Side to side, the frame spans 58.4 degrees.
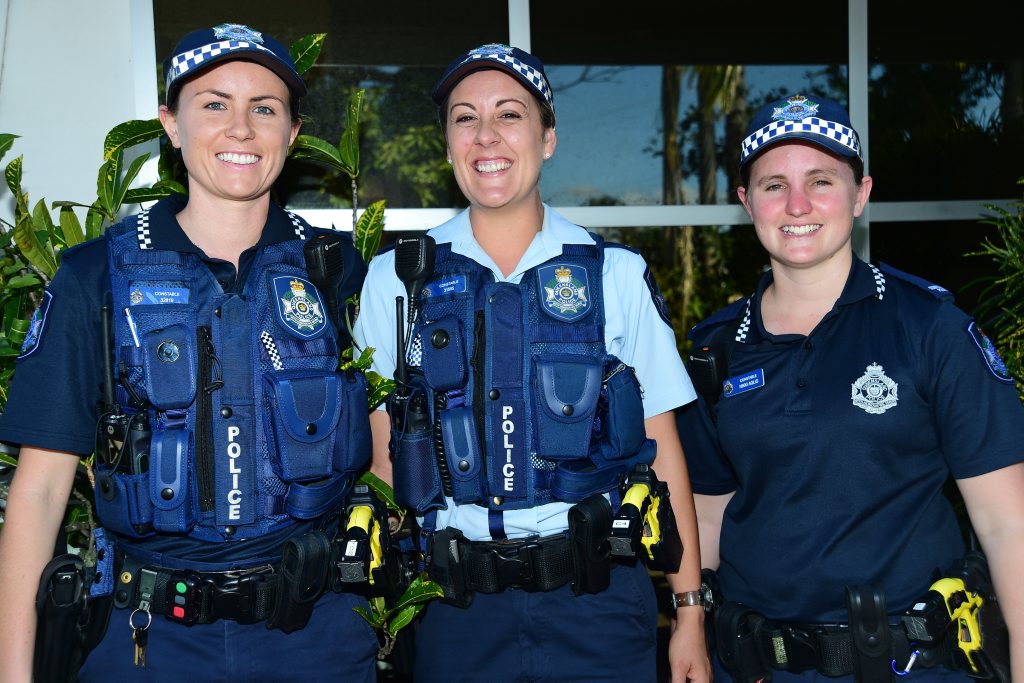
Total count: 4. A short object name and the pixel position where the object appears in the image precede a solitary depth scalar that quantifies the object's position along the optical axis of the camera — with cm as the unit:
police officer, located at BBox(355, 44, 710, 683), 225
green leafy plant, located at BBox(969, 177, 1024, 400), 341
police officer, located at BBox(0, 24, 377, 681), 201
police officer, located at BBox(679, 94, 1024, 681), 211
